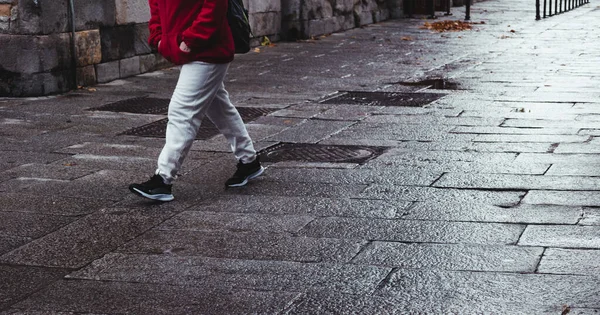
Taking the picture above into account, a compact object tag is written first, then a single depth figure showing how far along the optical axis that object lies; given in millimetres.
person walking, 5676
